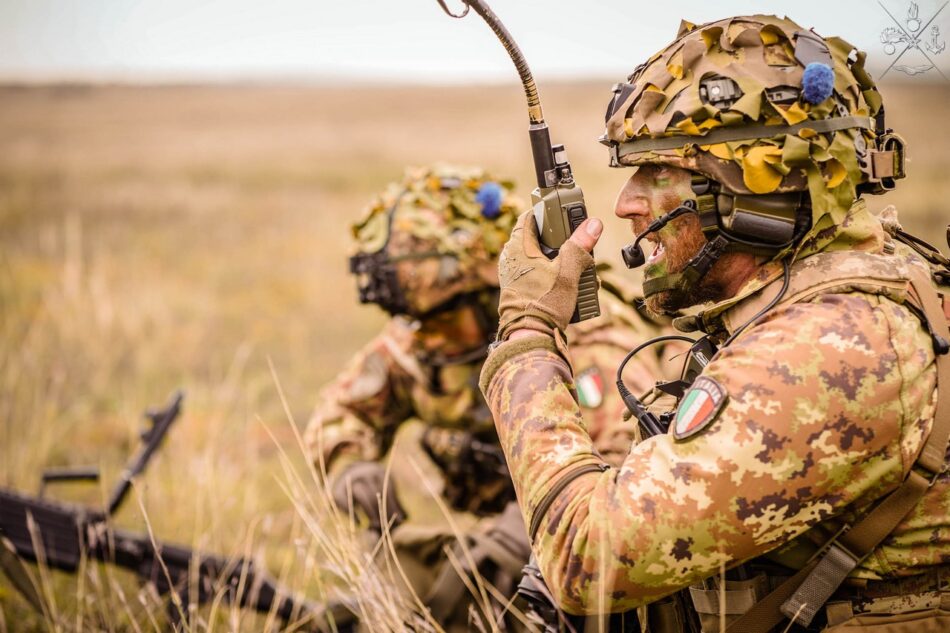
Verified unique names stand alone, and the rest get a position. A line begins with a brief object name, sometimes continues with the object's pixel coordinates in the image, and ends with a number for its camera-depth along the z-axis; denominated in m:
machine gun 4.14
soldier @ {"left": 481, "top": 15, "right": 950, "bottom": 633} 1.90
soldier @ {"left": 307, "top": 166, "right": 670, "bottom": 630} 4.13
